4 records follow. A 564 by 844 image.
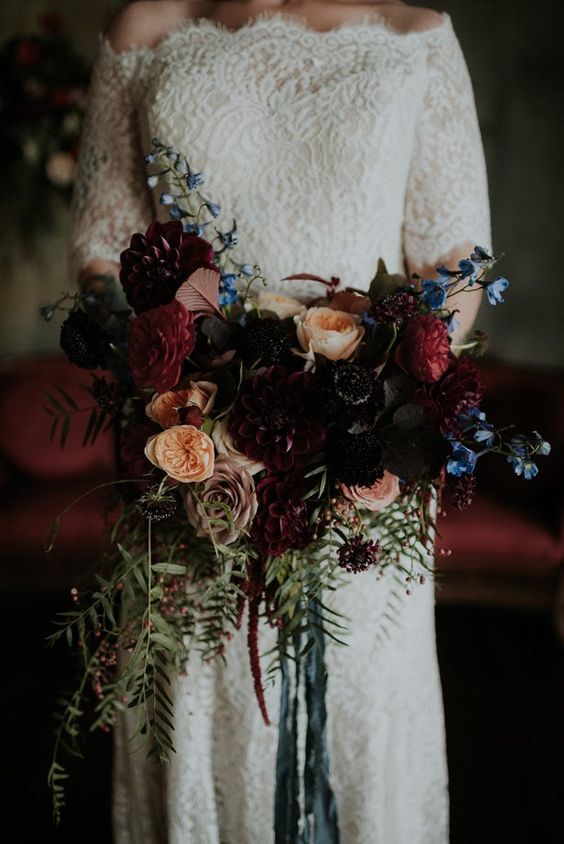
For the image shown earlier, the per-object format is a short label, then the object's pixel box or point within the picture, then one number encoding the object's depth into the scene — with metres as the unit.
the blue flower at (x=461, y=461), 0.95
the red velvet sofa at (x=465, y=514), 2.78
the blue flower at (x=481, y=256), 0.95
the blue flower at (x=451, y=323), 1.04
